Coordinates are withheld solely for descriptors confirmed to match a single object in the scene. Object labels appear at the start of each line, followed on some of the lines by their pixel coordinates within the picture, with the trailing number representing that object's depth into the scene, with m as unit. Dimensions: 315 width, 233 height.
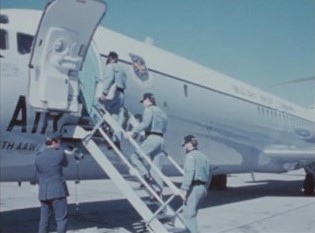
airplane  7.26
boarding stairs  7.89
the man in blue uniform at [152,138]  8.70
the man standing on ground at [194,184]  8.02
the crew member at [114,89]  8.36
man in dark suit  7.20
